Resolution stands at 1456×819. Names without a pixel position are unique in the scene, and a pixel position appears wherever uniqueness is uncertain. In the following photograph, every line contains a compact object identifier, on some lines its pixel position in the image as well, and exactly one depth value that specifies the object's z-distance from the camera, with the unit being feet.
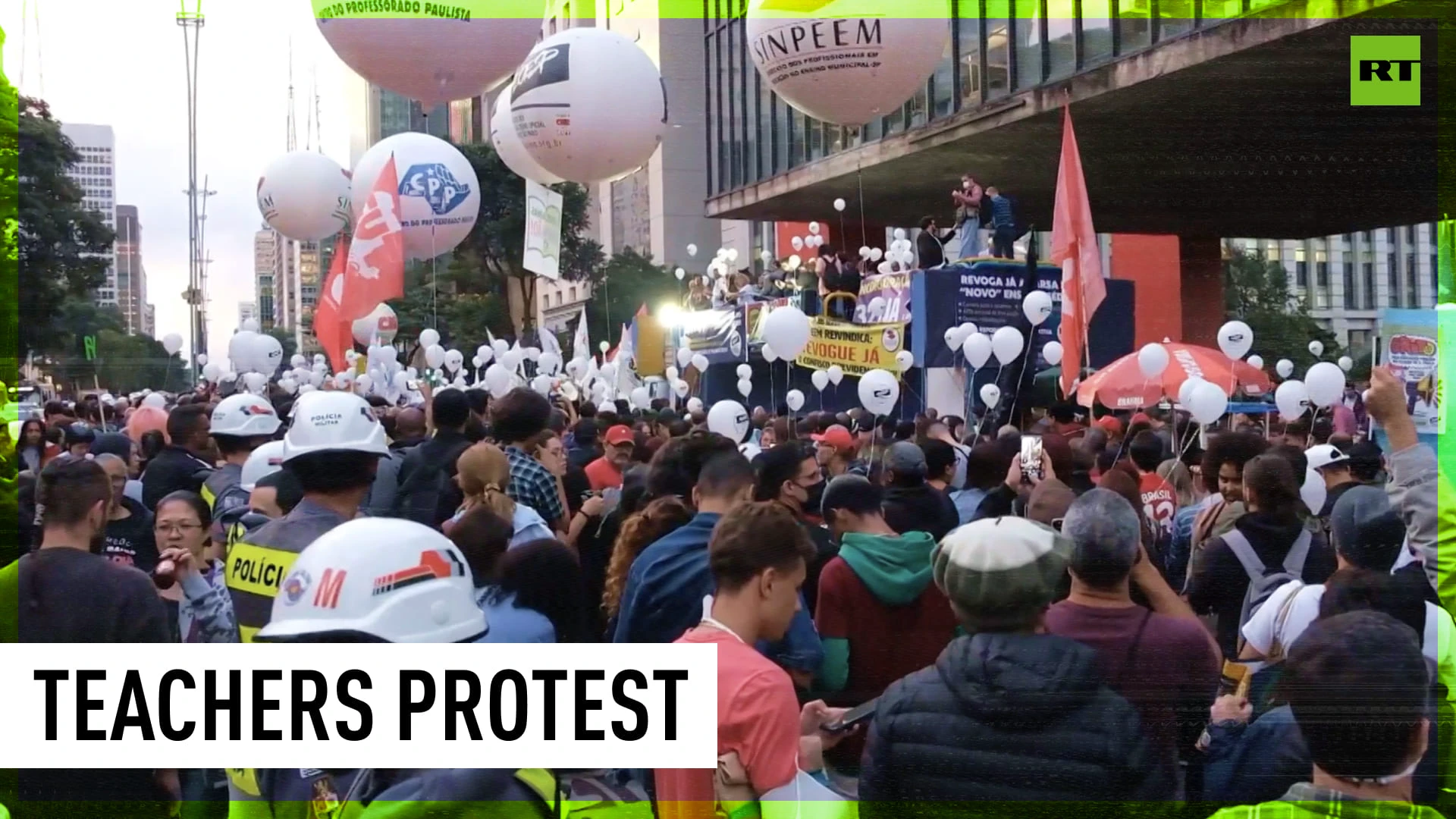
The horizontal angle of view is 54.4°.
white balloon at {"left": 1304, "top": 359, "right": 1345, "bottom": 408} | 28.68
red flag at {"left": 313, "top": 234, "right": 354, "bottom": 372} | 26.13
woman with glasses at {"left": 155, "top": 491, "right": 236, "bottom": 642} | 10.83
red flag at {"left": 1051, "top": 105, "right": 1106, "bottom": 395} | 22.84
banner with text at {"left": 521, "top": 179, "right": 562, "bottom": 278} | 24.85
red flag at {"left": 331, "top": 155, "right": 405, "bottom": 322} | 25.16
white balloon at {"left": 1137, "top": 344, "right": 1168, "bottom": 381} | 33.71
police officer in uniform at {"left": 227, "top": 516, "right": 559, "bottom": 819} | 6.86
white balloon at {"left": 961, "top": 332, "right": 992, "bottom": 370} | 36.45
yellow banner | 45.55
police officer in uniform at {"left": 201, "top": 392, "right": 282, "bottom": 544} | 16.02
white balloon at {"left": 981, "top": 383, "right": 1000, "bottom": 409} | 36.91
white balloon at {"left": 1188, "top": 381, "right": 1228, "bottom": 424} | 24.75
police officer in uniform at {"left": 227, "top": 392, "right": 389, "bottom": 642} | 10.44
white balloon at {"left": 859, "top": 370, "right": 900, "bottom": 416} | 32.71
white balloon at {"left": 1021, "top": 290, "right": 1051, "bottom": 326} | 34.42
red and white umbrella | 36.42
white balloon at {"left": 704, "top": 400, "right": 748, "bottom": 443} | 21.77
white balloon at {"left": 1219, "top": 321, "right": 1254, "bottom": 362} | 33.32
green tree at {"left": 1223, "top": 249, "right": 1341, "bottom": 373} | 83.92
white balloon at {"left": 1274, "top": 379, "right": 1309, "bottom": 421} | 28.19
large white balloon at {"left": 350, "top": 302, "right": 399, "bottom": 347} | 43.42
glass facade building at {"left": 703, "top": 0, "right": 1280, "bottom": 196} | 40.83
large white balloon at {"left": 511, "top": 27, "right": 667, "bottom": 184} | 19.86
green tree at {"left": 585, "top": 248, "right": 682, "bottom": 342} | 100.27
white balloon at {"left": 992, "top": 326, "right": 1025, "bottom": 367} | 34.53
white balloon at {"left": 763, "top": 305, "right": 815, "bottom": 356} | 31.83
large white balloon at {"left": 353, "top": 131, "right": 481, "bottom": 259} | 27.76
